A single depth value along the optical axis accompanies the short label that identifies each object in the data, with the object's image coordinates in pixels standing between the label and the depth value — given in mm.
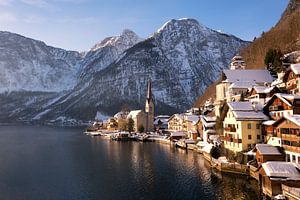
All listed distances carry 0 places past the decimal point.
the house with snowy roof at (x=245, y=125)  49531
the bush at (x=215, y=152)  57769
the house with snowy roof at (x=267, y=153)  41281
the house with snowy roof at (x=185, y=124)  91388
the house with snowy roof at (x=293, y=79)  51522
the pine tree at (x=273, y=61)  79188
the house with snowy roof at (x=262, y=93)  53812
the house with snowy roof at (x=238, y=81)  77500
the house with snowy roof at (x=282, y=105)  43281
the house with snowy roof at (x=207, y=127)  76238
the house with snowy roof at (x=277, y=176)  33625
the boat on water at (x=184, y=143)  83156
